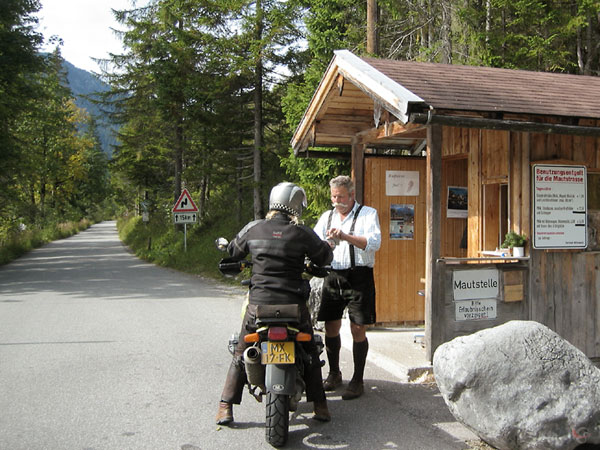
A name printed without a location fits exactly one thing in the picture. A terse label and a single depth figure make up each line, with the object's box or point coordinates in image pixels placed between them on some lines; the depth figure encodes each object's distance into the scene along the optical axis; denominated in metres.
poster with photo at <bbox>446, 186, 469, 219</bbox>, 8.30
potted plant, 6.39
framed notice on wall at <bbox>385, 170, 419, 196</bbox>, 8.16
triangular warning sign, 19.09
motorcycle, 4.09
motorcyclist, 4.33
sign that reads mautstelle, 6.00
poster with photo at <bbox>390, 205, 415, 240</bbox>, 8.16
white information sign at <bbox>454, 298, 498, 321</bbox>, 6.03
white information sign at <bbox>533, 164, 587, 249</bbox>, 6.42
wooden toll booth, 5.95
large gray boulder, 3.90
